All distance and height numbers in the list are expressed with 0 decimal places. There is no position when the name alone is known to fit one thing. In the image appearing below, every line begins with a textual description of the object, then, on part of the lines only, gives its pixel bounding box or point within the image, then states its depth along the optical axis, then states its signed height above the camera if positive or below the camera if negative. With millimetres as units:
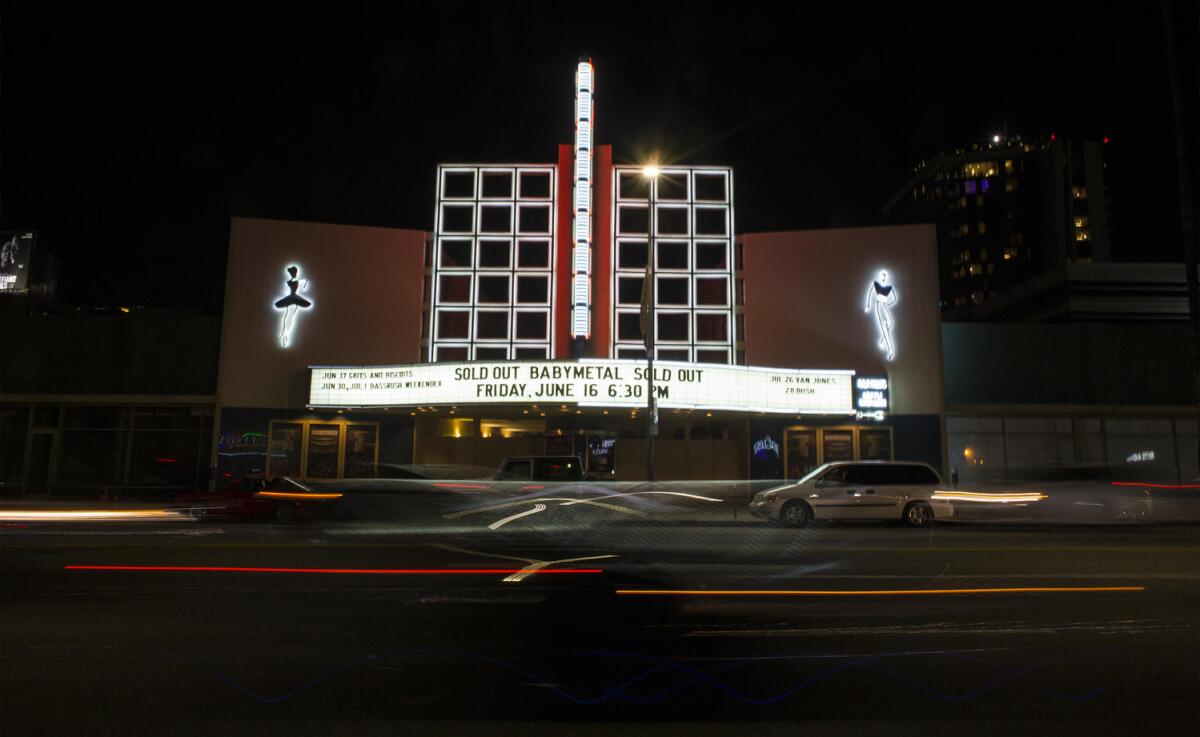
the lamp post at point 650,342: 20656 +3224
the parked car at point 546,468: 18266 -89
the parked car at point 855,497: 18375 -690
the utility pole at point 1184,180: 12077 +4440
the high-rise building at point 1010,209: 102125 +35924
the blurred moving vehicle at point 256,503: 18688 -996
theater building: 26156 +4907
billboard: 30172 +7348
